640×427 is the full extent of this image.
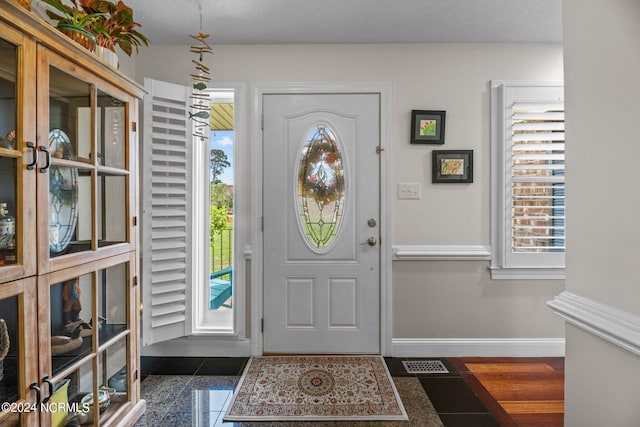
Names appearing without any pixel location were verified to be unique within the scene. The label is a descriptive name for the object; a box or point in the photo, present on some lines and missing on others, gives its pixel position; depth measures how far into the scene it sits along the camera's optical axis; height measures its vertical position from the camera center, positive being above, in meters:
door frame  2.81 +0.15
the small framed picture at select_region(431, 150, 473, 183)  2.81 +0.36
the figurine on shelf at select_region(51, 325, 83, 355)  1.39 -0.55
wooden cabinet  1.19 -0.09
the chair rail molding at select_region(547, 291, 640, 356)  0.86 -0.30
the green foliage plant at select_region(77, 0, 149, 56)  1.64 +0.92
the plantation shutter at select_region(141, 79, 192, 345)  2.58 -0.03
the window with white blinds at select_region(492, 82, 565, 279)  2.77 +0.25
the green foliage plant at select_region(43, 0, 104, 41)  1.50 +0.83
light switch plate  2.83 +0.16
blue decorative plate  1.37 +0.05
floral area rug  2.07 -1.18
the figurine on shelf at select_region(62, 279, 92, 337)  1.46 -0.42
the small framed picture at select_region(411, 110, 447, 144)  2.79 +0.66
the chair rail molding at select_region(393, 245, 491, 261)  2.81 -0.34
